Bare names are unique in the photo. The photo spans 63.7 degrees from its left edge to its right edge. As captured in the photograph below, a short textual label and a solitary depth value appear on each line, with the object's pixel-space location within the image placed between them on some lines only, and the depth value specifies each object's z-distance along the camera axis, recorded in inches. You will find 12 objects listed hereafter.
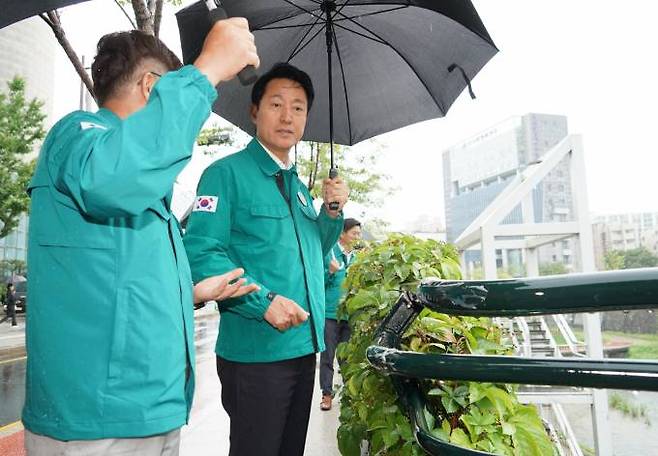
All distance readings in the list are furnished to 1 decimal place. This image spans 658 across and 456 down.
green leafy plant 58.5
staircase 156.6
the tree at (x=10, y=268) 1130.5
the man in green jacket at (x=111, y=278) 43.8
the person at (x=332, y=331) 210.4
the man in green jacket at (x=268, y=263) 77.6
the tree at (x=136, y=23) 160.2
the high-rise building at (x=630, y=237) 1593.3
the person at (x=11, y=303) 770.8
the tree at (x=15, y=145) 816.9
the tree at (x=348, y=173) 621.9
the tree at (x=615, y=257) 1084.8
